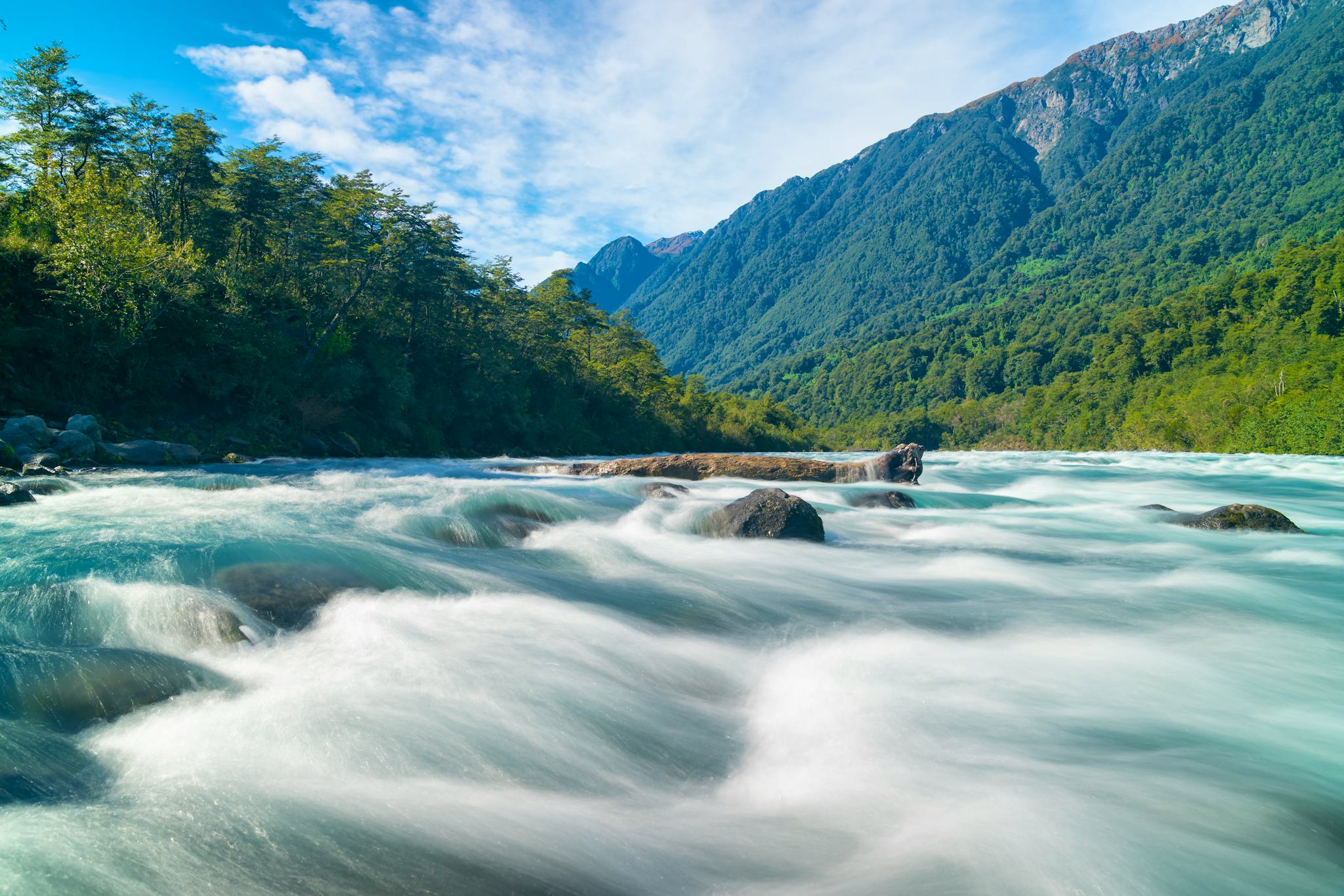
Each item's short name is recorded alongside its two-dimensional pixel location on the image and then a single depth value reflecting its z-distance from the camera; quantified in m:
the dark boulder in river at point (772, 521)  10.89
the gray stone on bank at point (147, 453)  16.68
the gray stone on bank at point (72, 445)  15.44
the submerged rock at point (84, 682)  3.72
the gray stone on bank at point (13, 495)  9.91
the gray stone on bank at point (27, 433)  15.01
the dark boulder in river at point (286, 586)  5.73
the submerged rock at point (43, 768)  2.93
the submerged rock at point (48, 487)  10.90
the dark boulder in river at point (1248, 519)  12.07
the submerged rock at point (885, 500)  14.95
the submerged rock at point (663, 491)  15.20
